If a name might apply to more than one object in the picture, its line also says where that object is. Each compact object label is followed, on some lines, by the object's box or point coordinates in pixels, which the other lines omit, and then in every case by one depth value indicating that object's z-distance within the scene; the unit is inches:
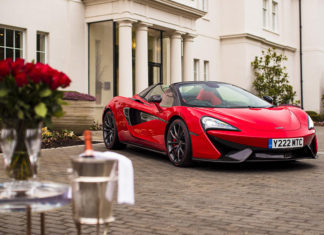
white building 588.6
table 102.4
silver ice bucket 105.5
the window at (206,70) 960.9
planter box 476.1
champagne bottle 108.9
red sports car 267.6
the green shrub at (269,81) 992.9
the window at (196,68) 930.7
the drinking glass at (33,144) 109.6
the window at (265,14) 1115.3
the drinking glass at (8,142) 108.7
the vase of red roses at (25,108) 104.4
